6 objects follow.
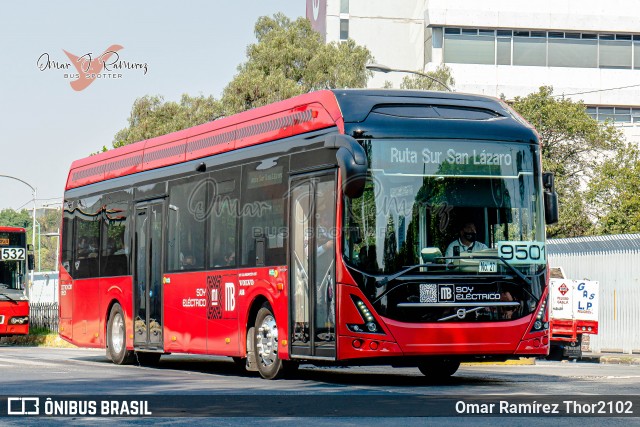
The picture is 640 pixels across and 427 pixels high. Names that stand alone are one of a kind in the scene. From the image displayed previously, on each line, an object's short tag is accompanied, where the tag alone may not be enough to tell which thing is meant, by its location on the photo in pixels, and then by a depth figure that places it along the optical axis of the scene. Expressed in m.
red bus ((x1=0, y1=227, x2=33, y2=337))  33.94
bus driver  14.83
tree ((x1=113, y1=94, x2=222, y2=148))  57.33
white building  73.62
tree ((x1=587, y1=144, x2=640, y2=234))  49.19
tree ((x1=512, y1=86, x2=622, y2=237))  56.22
